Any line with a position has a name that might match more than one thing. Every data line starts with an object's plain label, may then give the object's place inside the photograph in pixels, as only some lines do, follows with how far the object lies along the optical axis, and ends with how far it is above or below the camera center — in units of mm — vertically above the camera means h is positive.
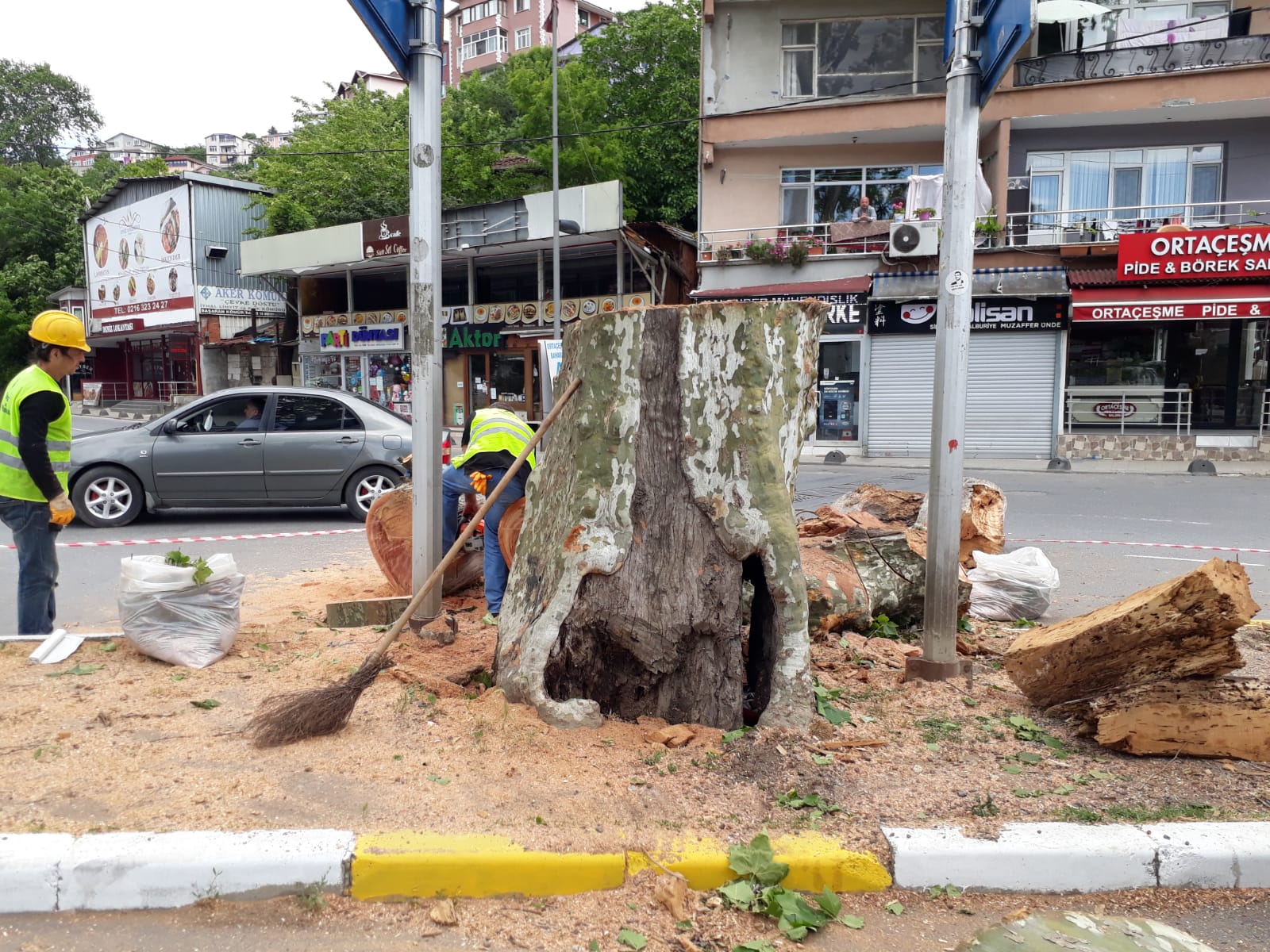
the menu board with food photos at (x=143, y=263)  33219 +4891
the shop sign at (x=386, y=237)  24234 +4170
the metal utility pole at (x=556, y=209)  18223 +3871
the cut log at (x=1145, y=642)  3316 -958
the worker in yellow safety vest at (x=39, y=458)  4594 -353
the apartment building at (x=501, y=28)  59844 +24845
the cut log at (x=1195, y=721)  3418 -1215
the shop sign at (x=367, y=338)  26953 +1607
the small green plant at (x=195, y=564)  4531 -879
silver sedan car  9258 -677
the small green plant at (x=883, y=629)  5207 -1338
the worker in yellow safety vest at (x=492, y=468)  5352 -465
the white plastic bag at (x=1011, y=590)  5922 -1266
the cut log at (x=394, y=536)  6059 -966
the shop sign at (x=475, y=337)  25217 +1546
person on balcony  20422 +4092
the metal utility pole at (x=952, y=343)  4211 +247
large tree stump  3617 -558
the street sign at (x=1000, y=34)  3807 +1562
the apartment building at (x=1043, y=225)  17812 +3600
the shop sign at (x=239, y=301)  32781 +3251
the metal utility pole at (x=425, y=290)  4695 +535
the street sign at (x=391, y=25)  4391 +1808
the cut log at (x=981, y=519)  6543 -894
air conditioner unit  18766 +3228
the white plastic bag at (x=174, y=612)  4426 -1089
